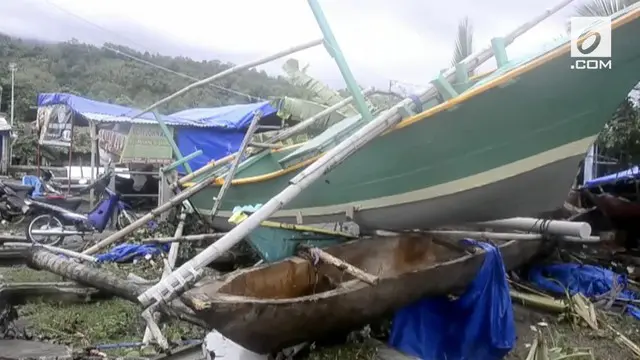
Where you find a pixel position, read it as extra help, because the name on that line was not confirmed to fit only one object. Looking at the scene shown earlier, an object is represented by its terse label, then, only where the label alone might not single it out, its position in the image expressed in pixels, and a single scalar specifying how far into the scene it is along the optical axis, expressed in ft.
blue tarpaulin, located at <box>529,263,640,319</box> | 22.90
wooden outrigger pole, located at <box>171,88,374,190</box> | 23.53
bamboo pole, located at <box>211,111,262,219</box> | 20.83
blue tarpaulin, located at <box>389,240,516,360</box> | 16.51
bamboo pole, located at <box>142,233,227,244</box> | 20.94
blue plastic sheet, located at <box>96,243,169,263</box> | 26.40
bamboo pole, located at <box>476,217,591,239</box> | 20.15
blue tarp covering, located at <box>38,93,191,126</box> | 39.45
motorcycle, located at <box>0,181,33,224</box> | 35.19
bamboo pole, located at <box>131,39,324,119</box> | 17.65
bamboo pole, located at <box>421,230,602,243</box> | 18.47
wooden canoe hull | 12.14
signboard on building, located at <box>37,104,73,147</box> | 43.93
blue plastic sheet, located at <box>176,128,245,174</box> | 42.93
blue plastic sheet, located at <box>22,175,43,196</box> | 39.69
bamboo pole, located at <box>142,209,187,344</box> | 14.49
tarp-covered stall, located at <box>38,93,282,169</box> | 41.32
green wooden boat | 13.11
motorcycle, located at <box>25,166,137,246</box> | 30.30
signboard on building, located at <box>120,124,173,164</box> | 41.24
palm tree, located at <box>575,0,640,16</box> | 26.07
